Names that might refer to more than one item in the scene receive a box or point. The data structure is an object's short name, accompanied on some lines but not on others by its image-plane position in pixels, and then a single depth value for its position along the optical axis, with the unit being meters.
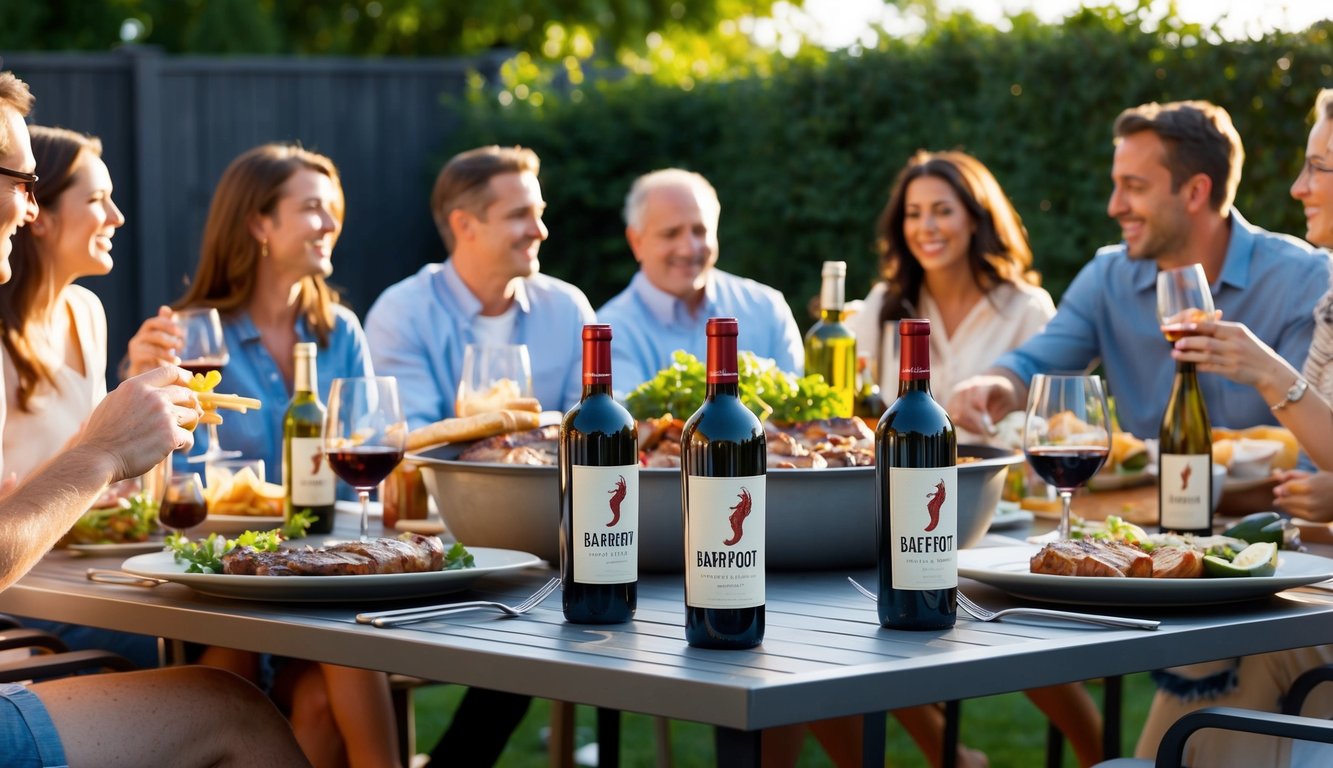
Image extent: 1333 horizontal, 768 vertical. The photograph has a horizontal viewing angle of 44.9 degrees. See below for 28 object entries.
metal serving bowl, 2.44
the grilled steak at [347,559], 2.22
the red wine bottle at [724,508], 1.84
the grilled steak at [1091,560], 2.16
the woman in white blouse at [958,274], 5.00
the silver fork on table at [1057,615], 1.98
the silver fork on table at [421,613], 2.04
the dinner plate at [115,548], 2.79
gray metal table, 1.69
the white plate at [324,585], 2.19
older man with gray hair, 5.21
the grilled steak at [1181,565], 2.16
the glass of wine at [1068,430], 2.49
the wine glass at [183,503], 2.76
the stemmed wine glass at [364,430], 2.56
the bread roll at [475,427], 2.80
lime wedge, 2.16
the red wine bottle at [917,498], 1.96
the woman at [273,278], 4.10
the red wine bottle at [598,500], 2.02
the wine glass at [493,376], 3.12
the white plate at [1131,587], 2.11
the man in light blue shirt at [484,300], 4.73
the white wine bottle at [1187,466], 2.79
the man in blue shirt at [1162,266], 3.95
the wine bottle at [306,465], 2.96
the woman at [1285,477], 2.80
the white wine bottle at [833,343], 3.40
